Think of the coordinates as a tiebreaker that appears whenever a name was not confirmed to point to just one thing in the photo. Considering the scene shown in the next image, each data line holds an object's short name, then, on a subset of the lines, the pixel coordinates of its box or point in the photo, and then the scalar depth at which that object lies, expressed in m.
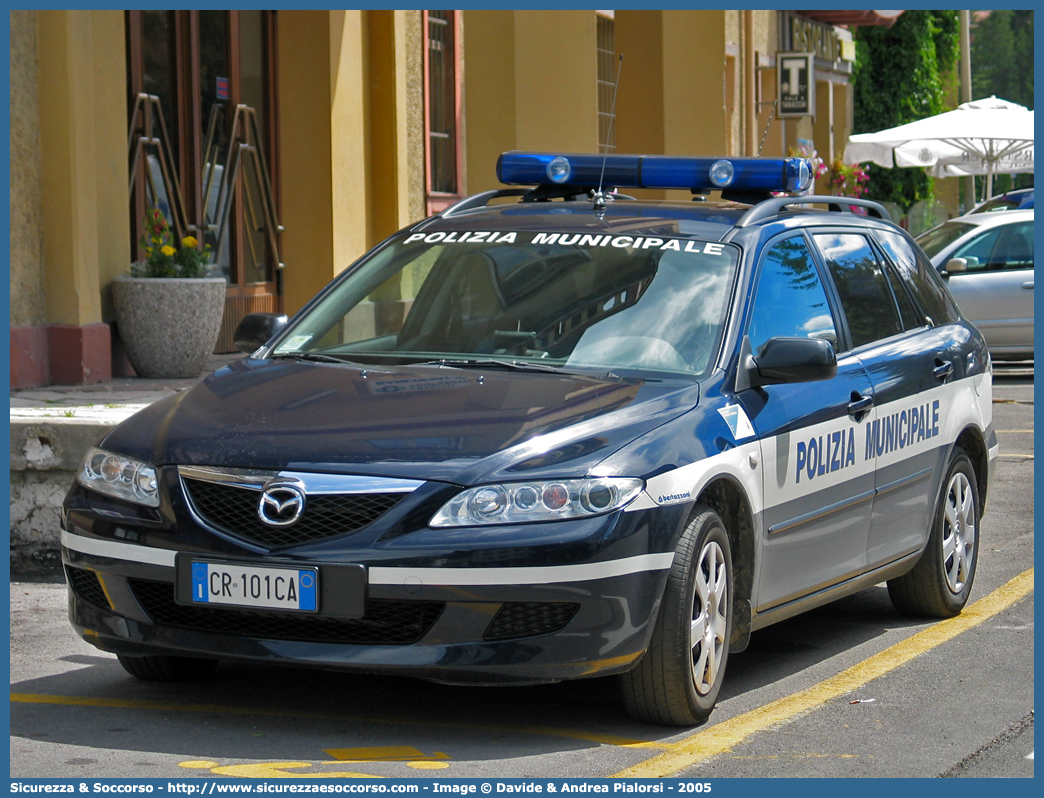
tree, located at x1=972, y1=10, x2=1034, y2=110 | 85.94
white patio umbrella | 23.09
